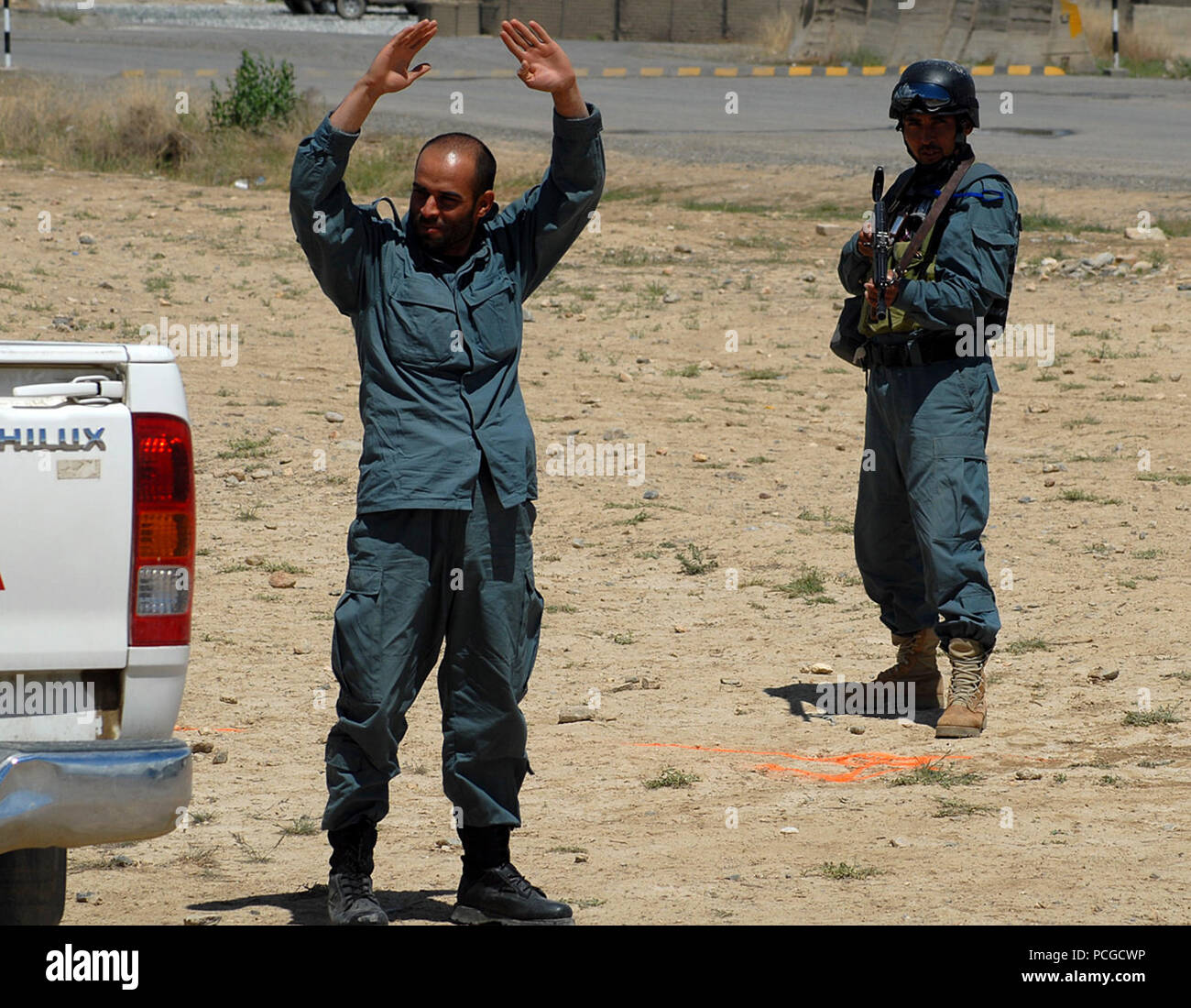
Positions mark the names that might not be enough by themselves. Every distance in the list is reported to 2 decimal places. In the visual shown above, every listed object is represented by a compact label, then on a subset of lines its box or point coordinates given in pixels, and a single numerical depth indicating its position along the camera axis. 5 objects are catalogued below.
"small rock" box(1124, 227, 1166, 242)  26.83
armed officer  11.13
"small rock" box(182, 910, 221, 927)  8.23
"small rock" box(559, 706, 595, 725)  12.03
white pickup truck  6.34
